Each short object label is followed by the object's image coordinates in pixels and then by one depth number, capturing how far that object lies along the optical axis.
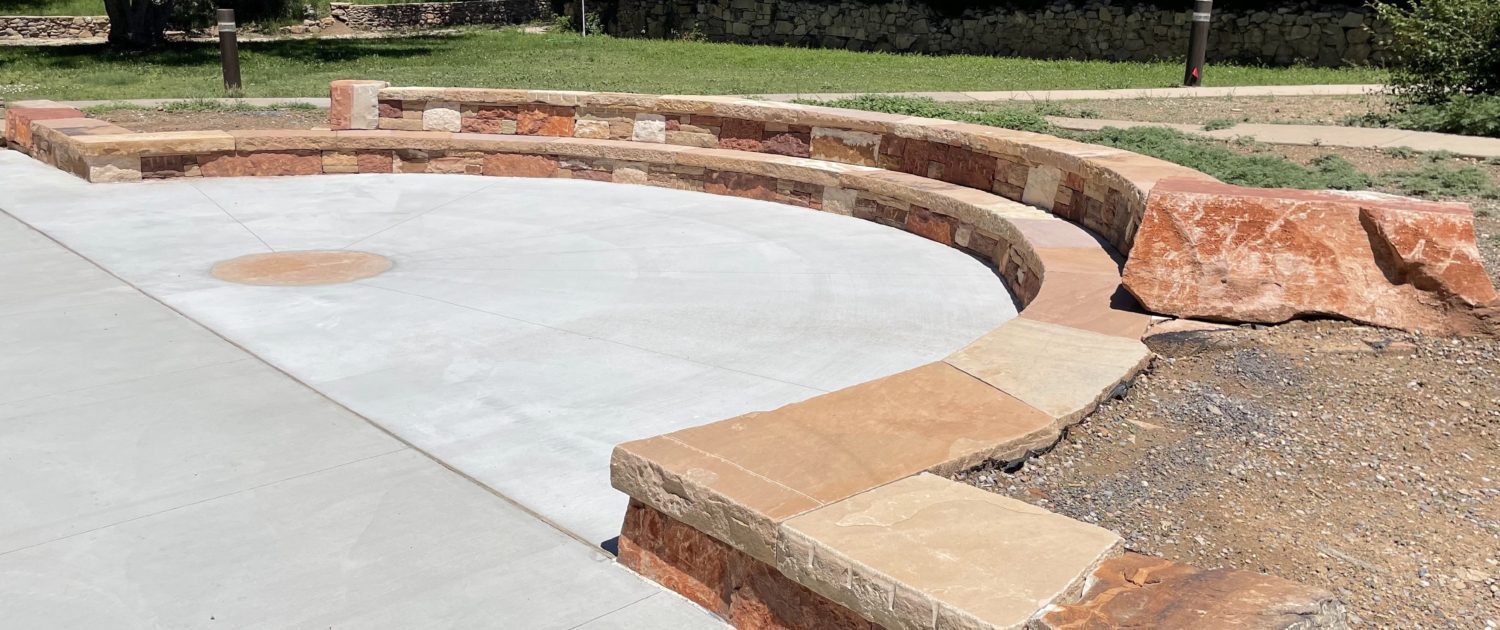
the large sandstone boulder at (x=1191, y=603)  2.69
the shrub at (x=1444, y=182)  7.57
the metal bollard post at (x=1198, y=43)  16.05
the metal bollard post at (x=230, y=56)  14.39
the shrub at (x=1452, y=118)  10.05
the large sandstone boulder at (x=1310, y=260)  4.93
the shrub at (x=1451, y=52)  12.19
